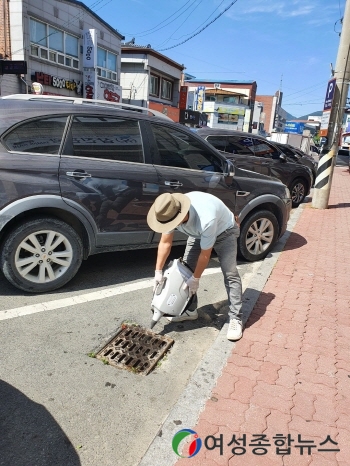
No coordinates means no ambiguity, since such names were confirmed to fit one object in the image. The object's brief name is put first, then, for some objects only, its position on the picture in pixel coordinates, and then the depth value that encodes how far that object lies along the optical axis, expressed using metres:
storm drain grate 2.71
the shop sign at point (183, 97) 30.55
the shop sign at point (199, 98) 38.40
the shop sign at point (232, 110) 49.34
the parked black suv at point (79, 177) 3.25
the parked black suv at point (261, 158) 7.83
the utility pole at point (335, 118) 7.94
